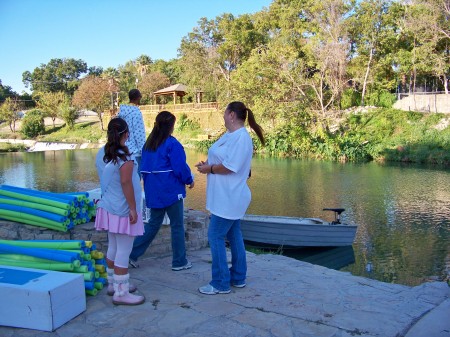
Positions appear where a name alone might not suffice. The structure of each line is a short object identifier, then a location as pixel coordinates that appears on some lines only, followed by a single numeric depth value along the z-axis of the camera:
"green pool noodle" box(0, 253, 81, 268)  3.46
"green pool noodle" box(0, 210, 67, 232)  4.25
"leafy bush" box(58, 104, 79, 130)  44.72
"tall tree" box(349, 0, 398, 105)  26.36
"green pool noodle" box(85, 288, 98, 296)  3.47
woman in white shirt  3.50
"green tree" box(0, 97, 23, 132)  46.19
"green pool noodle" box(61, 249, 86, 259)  3.51
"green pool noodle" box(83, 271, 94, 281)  3.47
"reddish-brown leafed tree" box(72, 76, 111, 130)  44.59
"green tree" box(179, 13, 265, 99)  34.03
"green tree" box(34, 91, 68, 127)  46.62
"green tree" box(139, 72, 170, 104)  45.38
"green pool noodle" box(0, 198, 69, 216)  4.21
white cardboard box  2.83
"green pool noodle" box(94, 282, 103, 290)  3.60
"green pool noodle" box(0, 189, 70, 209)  4.26
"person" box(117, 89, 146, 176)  4.93
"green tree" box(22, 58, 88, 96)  63.41
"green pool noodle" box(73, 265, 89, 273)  3.44
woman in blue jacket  4.02
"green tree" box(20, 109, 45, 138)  43.47
